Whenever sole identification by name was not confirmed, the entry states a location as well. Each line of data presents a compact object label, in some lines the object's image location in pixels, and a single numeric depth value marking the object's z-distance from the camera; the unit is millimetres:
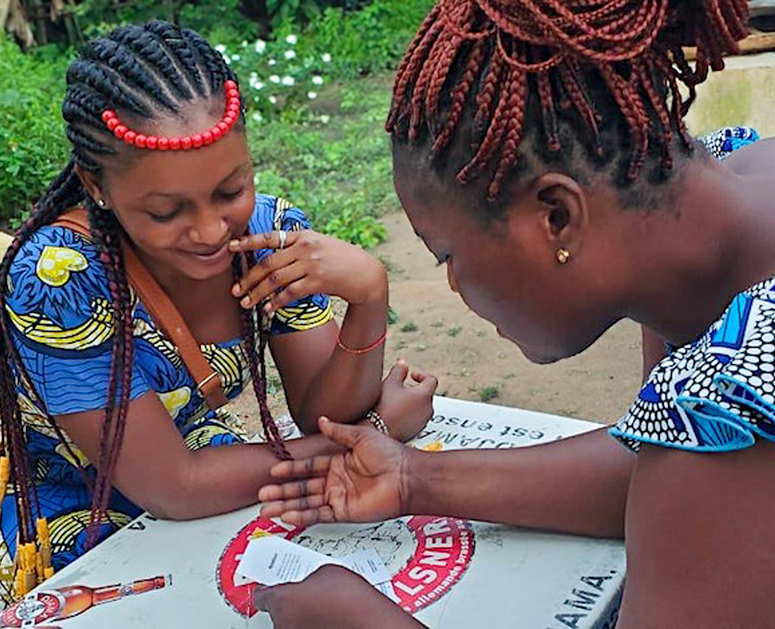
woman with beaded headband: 1750
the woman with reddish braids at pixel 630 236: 1076
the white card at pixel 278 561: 1593
